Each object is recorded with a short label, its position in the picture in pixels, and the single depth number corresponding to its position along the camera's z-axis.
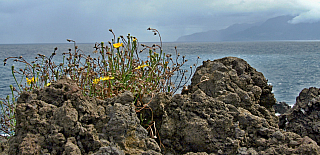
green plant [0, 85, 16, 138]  3.74
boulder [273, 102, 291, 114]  6.28
